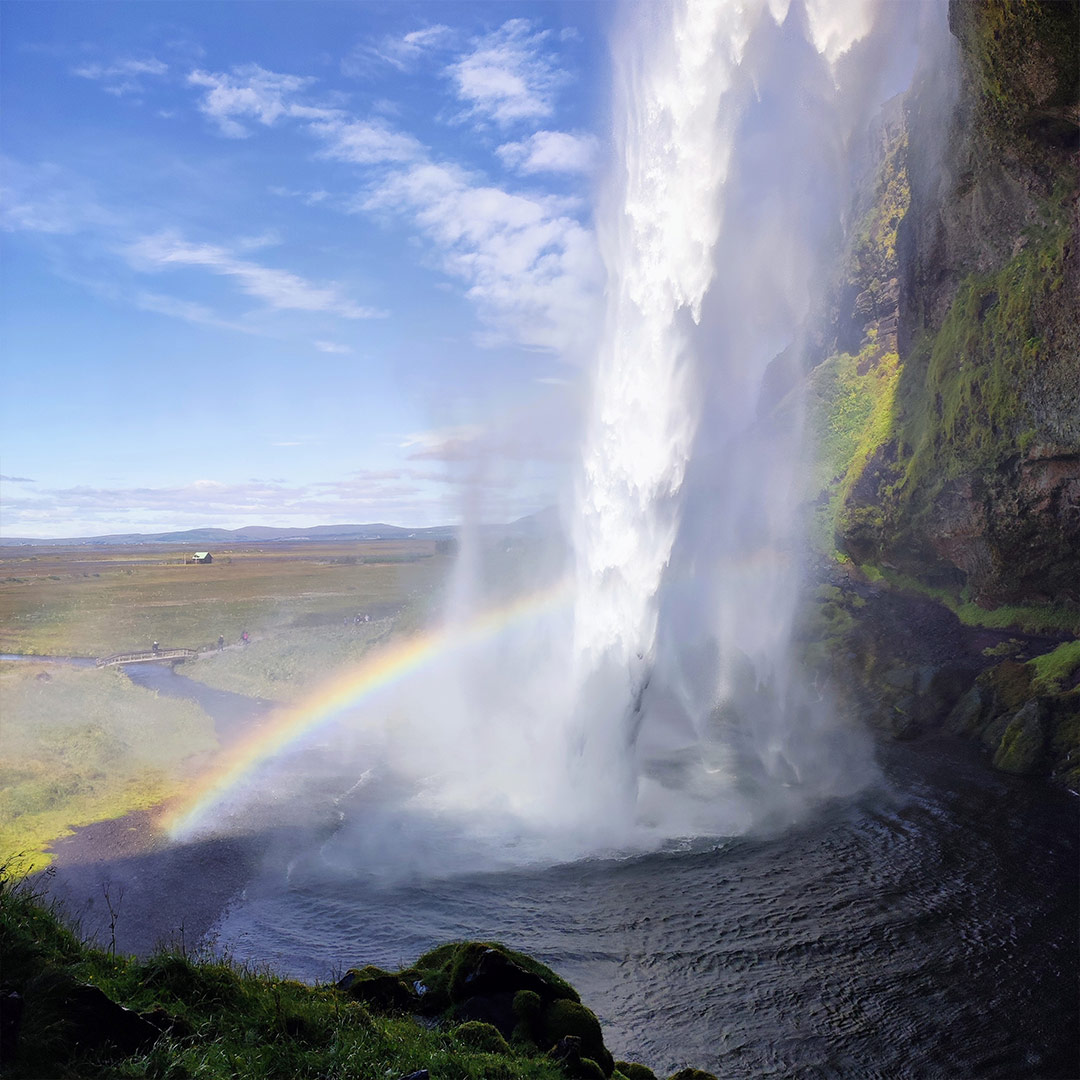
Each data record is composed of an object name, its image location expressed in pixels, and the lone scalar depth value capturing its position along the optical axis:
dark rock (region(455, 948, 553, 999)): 11.26
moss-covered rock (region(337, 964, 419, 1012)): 11.15
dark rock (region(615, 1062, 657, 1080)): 11.52
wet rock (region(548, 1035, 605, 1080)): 10.21
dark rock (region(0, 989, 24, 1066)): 6.79
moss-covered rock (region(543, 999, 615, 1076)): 10.81
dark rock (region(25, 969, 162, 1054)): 7.36
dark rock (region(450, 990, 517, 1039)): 10.88
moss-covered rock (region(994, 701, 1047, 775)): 29.03
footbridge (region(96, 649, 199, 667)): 63.12
